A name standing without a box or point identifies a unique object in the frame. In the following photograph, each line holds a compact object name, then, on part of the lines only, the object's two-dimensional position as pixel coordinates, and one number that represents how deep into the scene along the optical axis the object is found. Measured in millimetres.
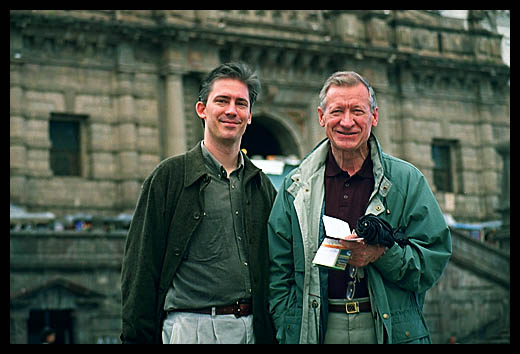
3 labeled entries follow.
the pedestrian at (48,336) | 18464
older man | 5547
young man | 5863
